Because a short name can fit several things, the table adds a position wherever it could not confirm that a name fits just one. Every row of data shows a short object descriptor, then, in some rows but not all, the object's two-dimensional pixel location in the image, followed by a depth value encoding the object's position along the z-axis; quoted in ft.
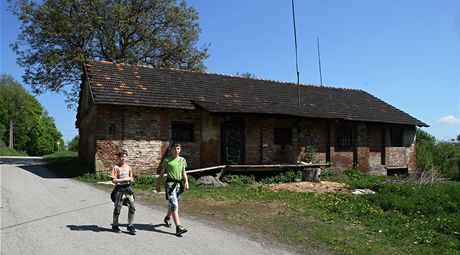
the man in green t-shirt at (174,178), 24.50
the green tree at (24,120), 215.31
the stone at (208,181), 51.75
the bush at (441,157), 79.92
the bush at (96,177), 53.42
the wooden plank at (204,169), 55.00
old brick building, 56.85
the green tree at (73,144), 238.00
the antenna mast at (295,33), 61.00
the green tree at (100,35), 90.79
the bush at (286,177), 59.75
